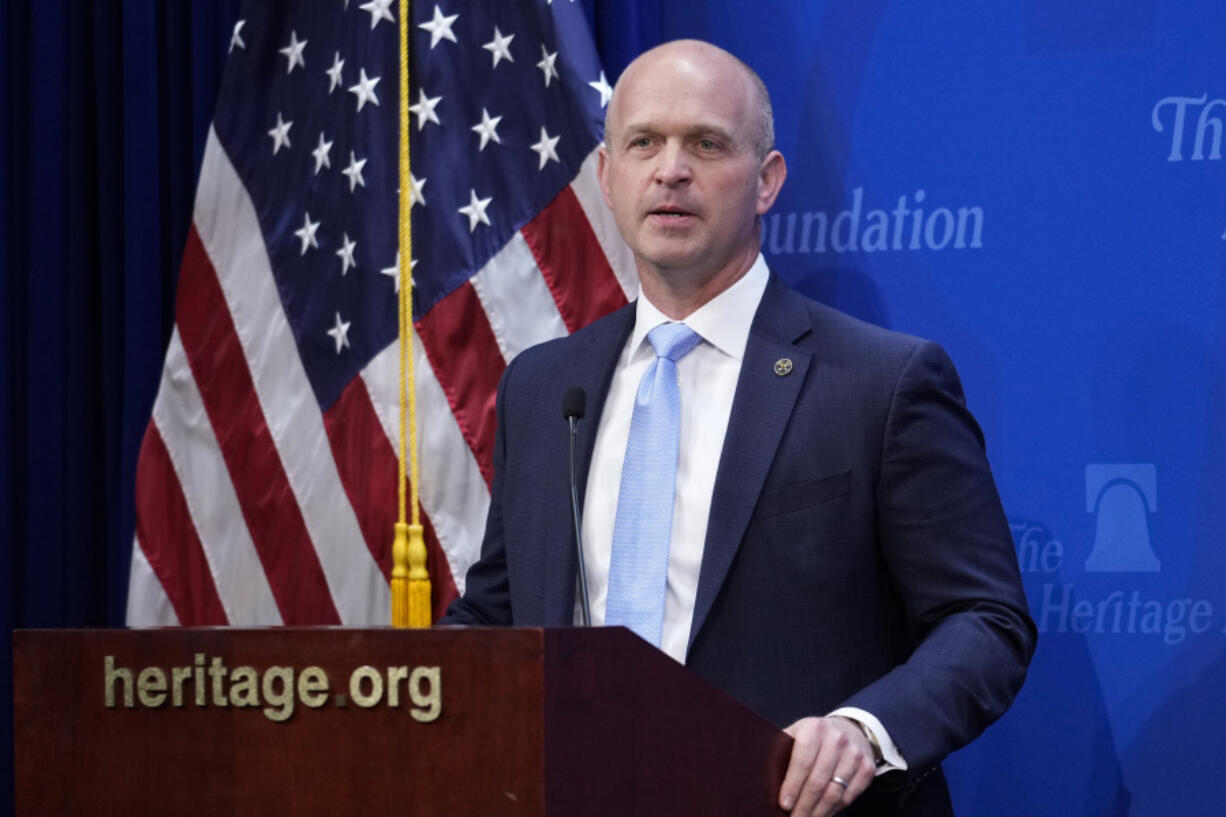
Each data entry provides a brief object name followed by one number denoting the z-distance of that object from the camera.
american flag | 6.07
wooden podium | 4.98
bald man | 5.47
